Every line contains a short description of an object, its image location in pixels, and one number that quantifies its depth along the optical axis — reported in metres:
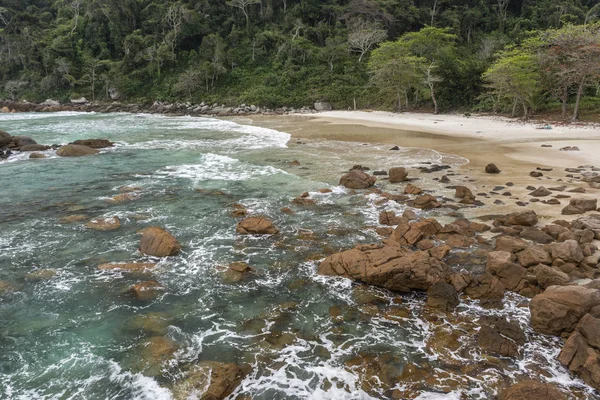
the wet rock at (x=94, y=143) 22.73
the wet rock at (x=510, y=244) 7.75
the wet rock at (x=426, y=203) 11.02
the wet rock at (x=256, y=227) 9.53
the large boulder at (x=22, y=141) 22.32
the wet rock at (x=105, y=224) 9.77
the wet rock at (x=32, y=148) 21.69
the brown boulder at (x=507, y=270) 6.85
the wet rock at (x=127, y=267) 7.74
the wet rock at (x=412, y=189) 12.37
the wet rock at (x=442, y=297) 6.34
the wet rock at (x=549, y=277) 6.55
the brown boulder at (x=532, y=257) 7.23
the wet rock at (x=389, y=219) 9.94
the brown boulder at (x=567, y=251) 7.18
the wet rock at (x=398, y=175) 13.96
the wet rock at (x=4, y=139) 21.25
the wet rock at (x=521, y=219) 9.20
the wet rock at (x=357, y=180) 13.27
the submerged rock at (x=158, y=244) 8.38
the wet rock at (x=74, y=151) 20.28
